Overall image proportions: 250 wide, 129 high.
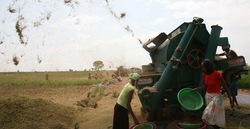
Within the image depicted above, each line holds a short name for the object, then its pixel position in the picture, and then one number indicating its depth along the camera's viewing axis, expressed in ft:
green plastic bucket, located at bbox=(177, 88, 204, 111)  13.87
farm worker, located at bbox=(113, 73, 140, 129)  12.72
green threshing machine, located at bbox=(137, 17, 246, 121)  15.19
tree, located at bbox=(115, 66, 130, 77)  69.45
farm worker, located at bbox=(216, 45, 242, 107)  16.54
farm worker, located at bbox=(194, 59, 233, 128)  12.31
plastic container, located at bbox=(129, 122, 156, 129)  13.69
